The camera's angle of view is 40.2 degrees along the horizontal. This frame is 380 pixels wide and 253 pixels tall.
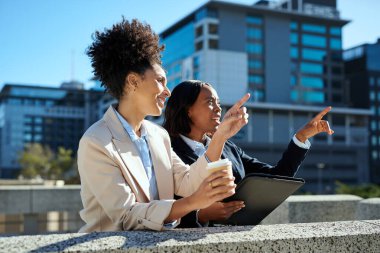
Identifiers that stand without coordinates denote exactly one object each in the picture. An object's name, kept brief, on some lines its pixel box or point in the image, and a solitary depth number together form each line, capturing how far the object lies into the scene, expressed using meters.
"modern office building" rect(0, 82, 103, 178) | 116.94
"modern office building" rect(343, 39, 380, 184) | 88.75
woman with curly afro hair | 2.38
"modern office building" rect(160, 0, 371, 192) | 76.62
